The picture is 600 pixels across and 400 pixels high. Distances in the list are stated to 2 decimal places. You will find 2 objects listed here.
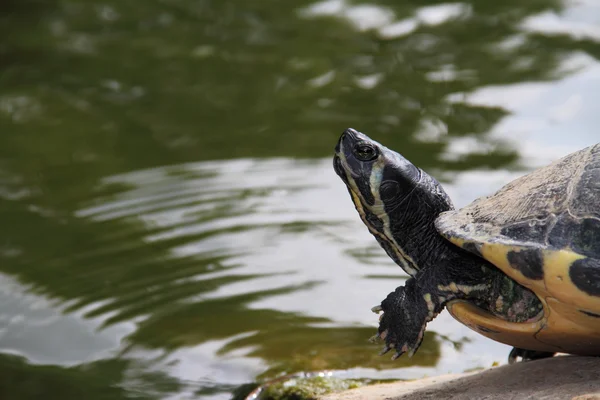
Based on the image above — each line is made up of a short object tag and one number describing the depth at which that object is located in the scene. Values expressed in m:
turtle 5.55
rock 5.43
